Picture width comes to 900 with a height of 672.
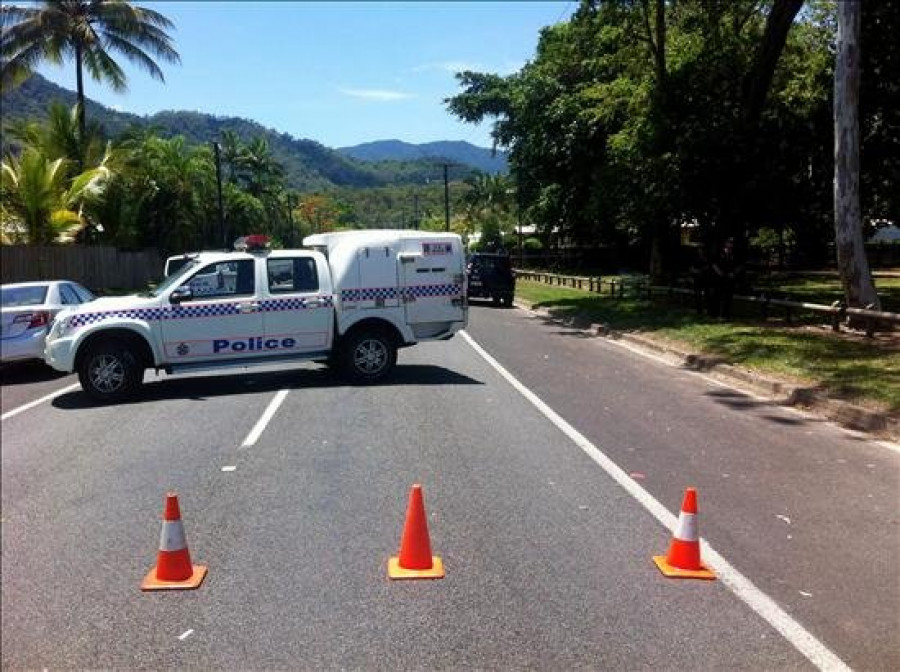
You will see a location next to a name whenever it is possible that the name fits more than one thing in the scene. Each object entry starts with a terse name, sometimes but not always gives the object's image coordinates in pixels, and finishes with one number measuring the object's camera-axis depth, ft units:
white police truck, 35.91
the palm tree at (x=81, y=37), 103.65
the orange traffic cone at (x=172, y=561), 15.96
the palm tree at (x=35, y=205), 83.97
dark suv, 101.96
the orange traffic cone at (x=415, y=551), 16.75
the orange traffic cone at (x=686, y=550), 16.90
